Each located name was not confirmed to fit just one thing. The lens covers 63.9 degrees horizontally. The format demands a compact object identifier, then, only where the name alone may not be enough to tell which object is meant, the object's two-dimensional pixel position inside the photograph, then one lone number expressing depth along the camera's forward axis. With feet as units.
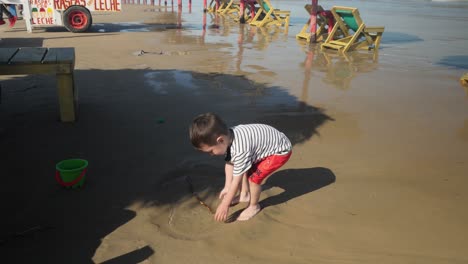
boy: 8.59
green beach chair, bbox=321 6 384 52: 38.45
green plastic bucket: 10.74
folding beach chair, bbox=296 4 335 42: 43.83
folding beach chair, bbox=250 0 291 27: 59.31
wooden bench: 14.82
